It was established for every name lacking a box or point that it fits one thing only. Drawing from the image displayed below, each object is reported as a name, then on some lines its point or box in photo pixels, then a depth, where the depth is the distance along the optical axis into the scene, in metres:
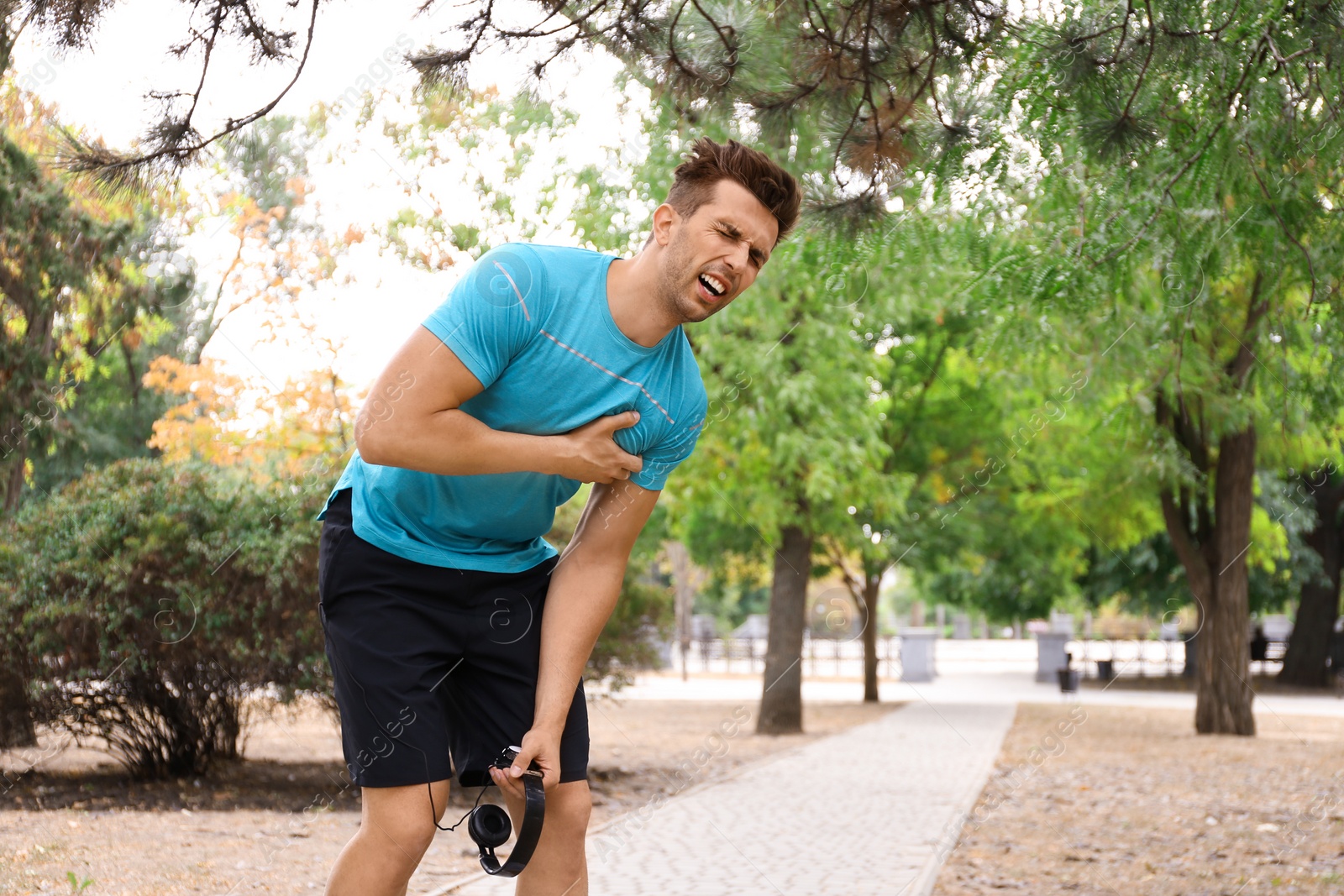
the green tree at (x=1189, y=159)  3.94
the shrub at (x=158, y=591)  7.14
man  2.27
